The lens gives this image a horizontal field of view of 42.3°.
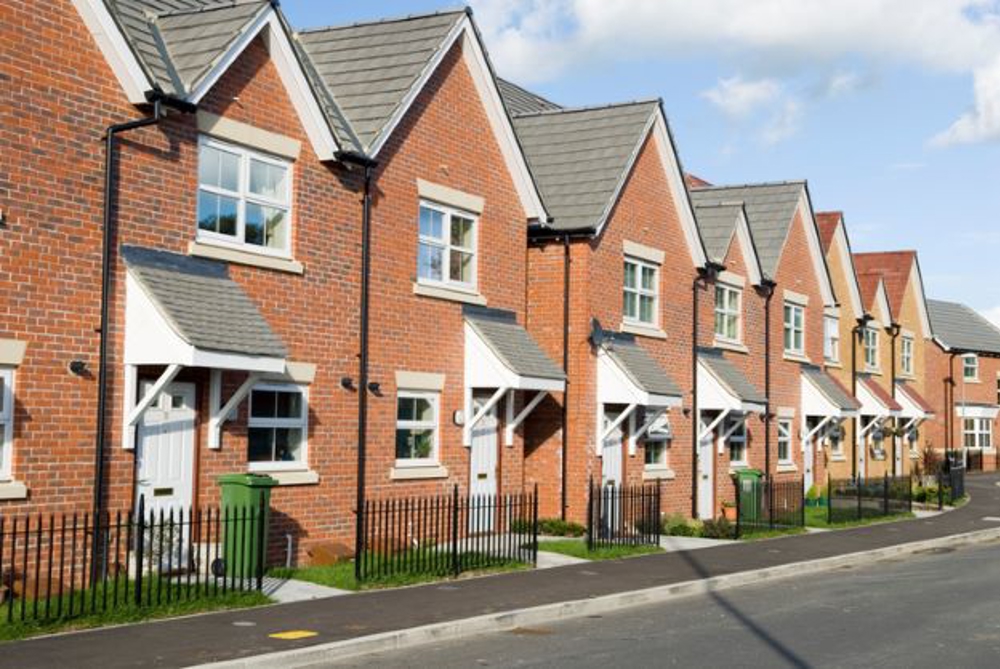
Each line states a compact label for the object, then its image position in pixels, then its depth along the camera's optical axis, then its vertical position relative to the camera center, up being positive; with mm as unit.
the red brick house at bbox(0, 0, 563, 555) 14117 +2428
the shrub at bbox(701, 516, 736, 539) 23953 -1453
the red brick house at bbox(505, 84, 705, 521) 23953 +2982
